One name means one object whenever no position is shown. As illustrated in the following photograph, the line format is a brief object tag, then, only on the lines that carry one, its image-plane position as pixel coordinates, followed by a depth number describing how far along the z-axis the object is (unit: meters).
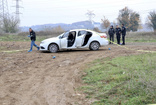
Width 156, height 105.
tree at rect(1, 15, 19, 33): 45.28
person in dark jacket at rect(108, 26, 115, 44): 20.06
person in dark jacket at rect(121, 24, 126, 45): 18.88
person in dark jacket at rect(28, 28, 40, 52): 15.27
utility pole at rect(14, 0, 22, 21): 52.09
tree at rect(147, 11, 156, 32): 47.29
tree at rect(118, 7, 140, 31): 54.98
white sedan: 14.77
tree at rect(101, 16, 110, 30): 43.06
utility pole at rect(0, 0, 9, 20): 41.87
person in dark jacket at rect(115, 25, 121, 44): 19.18
